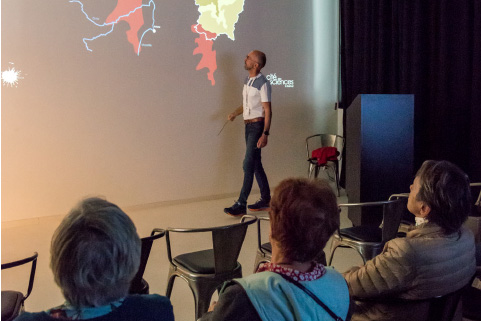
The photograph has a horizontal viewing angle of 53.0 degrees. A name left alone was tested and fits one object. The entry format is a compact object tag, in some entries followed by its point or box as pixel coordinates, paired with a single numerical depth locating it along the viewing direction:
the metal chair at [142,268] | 1.91
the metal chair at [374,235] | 2.39
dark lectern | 3.43
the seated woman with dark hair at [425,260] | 1.57
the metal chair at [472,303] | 1.76
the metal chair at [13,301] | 1.64
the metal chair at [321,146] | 5.27
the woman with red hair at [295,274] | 1.11
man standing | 4.45
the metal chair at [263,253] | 2.35
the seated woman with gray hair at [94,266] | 1.00
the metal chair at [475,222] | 2.65
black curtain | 3.98
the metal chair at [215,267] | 2.05
